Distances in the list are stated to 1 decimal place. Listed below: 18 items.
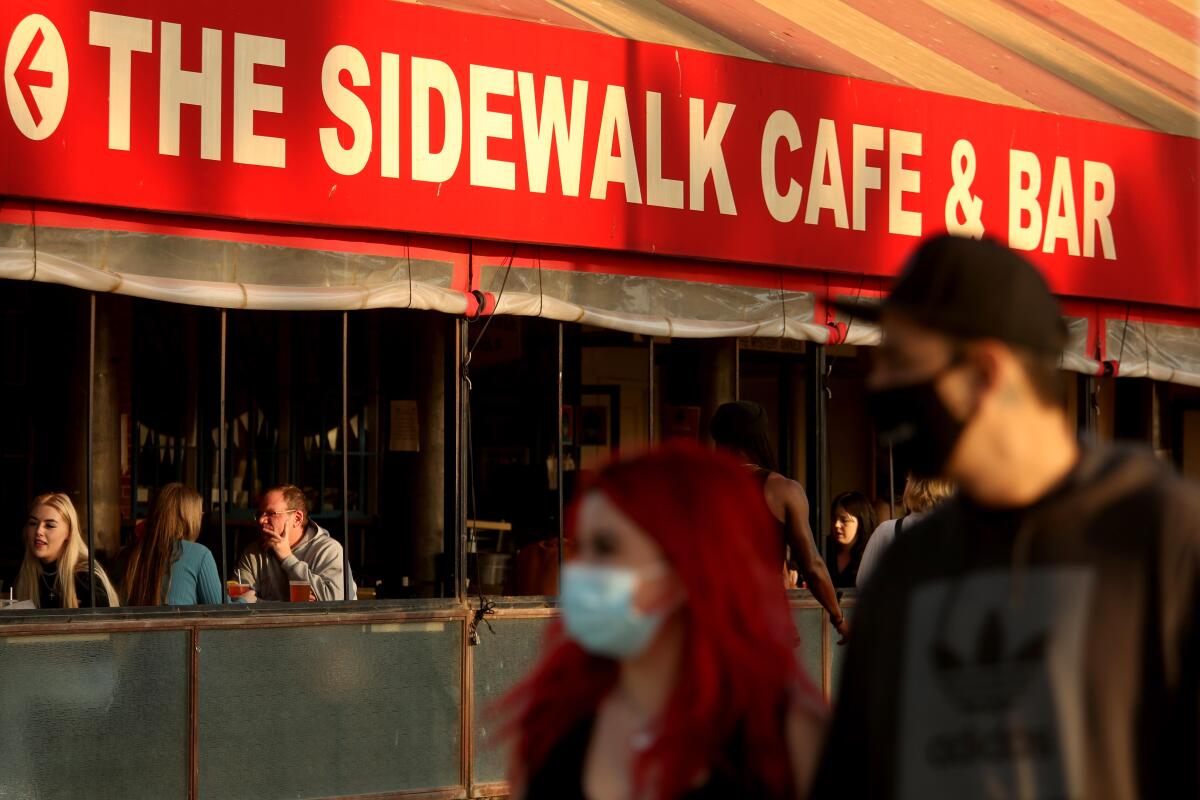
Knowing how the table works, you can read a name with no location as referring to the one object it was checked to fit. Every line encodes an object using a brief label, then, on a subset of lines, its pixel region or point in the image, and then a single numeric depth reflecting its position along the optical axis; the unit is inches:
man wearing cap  155.2
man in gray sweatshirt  629.9
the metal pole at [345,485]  565.4
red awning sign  557.0
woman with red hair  190.4
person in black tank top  502.9
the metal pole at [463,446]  612.4
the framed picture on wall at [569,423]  971.3
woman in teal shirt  588.1
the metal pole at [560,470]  612.8
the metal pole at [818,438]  715.4
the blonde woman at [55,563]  570.6
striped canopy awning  721.0
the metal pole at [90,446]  530.1
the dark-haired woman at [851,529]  749.9
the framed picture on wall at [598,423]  981.8
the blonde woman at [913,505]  586.6
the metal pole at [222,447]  537.3
